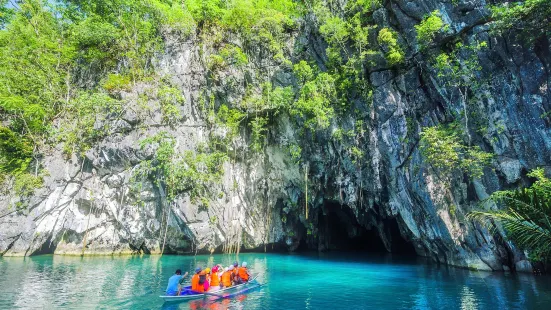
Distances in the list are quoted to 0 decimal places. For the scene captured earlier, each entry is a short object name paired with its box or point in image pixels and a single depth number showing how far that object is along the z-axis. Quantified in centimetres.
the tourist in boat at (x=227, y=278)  1187
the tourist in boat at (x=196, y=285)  1102
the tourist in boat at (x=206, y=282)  1121
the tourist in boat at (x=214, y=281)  1146
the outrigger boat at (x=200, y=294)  1052
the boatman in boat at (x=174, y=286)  1059
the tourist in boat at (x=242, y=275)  1237
